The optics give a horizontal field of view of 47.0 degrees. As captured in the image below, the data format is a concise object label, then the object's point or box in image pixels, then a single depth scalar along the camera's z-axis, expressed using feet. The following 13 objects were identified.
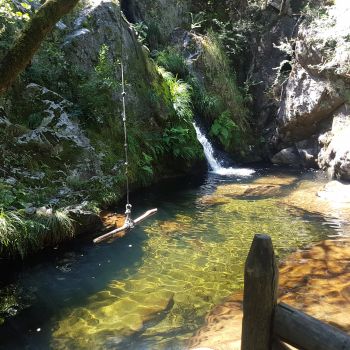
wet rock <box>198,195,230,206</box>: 29.89
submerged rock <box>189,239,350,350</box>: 13.66
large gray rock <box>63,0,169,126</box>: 32.99
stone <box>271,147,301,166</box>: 44.68
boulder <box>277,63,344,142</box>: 41.04
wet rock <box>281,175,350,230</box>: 26.88
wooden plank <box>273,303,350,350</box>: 7.29
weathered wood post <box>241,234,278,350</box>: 8.24
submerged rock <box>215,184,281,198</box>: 32.22
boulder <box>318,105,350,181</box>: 34.81
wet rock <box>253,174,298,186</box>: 35.94
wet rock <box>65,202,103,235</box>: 21.97
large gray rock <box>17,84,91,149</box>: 26.53
